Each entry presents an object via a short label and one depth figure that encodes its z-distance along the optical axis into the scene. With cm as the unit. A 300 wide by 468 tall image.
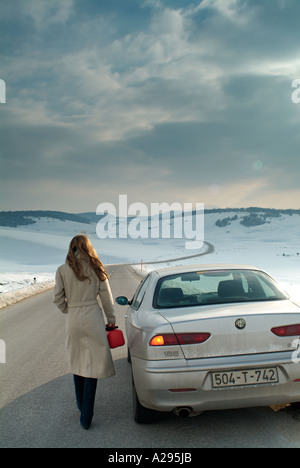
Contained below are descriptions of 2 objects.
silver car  356
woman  412
